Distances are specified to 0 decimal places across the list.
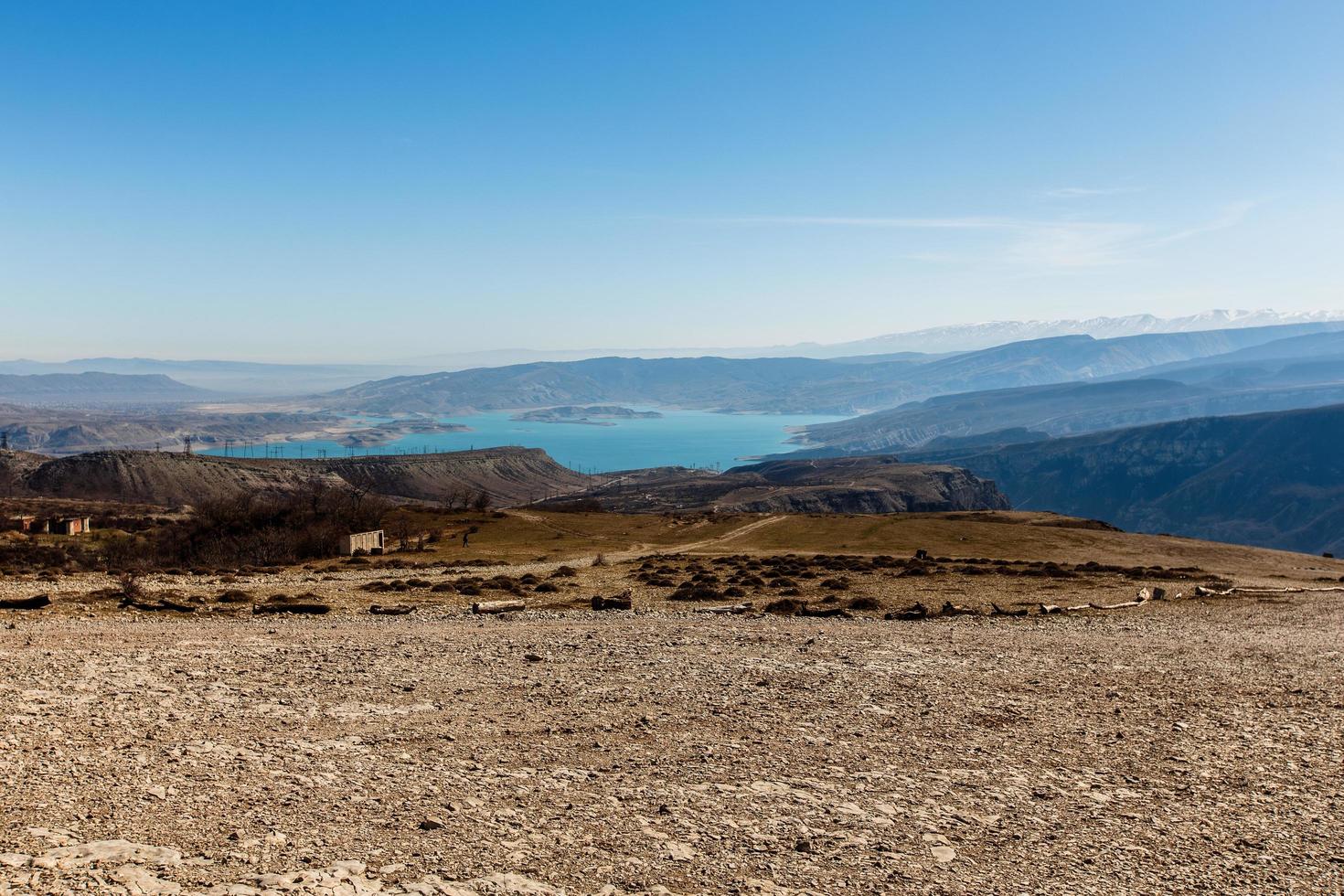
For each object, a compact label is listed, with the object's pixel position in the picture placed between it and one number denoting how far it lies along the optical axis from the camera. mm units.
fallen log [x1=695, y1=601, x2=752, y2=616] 24031
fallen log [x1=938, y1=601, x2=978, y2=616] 24109
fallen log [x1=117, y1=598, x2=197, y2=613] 22002
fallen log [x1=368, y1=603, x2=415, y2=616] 22812
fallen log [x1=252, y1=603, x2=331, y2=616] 22609
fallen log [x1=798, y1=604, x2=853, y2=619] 23750
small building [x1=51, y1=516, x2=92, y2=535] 48531
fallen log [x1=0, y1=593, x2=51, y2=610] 21244
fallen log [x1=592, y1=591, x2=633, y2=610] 24738
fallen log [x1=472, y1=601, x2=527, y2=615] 23516
